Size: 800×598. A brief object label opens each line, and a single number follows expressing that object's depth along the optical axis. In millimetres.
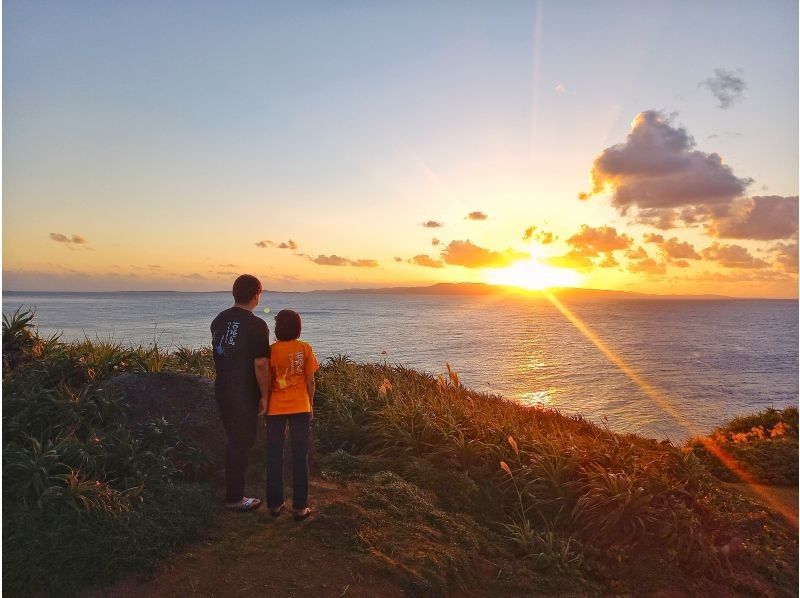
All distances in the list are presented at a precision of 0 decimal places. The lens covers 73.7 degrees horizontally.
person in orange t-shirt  5891
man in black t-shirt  5922
